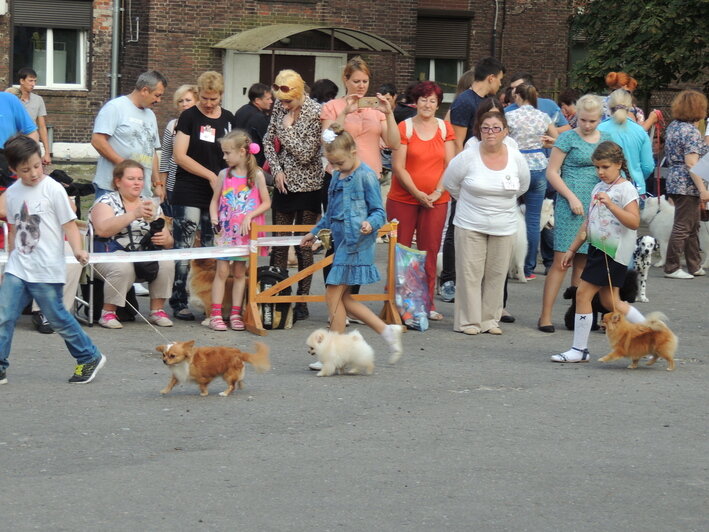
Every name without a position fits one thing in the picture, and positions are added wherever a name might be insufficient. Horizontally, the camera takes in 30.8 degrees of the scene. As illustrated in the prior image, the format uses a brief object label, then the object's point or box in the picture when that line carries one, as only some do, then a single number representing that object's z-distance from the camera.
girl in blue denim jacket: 9.11
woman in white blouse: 10.41
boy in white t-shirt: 8.10
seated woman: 10.33
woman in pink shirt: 10.73
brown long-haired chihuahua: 7.87
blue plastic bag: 10.86
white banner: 10.32
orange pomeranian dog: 9.03
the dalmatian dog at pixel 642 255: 12.21
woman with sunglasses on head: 10.75
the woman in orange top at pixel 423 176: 10.85
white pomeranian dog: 8.66
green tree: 23.05
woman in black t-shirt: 10.94
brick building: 28.94
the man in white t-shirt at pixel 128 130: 11.05
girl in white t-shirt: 9.28
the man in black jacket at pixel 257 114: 14.32
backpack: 10.62
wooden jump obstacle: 10.49
